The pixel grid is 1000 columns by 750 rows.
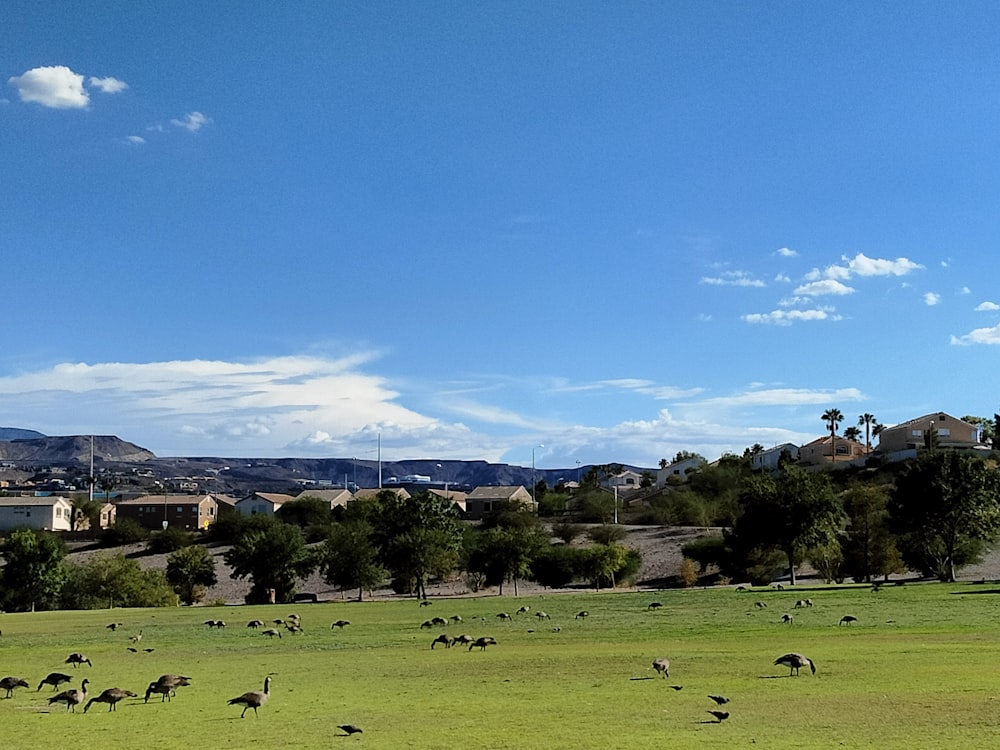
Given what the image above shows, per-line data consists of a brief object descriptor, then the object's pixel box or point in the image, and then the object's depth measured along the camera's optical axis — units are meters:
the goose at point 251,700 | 22.81
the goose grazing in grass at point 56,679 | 26.98
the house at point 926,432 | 184.75
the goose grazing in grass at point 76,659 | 34.89
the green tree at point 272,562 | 100.88
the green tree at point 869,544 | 103.11
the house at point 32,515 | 190.93
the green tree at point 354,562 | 100.25
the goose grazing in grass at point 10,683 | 27.35
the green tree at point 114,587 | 98.38
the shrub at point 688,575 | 114.00
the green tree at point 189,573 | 108.62
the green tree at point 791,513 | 86.31
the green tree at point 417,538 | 97.12
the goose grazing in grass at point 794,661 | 27.64
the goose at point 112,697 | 24.39
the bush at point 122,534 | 164.50
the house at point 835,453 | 194.38
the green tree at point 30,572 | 97.06
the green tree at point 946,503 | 85.25
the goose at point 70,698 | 24.45
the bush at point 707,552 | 116.12
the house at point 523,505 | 189.38
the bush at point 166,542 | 156.75
